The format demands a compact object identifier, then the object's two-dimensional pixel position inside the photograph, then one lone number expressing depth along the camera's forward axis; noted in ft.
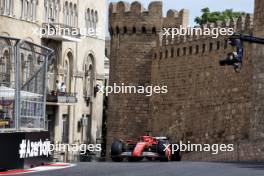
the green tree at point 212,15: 234.38
